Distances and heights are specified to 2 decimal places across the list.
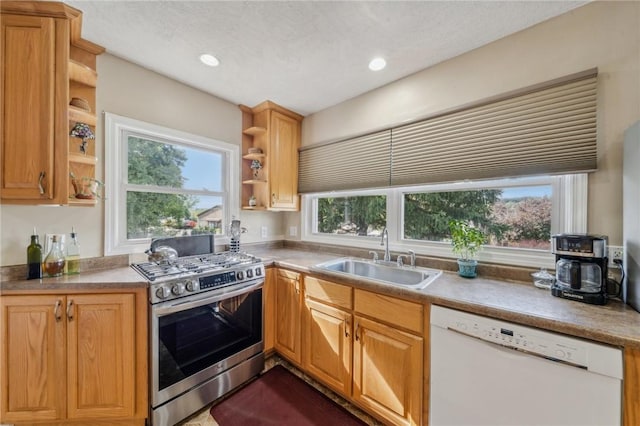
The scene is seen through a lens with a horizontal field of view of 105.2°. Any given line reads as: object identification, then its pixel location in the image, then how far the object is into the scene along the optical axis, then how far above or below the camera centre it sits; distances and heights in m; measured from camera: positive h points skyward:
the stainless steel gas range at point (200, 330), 1.47 -0.81
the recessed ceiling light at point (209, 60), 1.81 +1.16
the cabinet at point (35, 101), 1.34 +0.61
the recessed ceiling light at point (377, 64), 1.84 +1.15
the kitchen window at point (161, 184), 1.85 +0.25
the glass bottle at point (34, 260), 1.47 -0.30
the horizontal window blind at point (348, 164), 2.19 +0.49
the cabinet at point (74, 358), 1.35 -0.83
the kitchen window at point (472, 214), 1.51 -0.01
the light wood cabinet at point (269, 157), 2.58 +0.60
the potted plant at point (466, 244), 1.64 -0.21
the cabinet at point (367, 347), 1.39 -0.87
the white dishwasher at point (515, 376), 0.92 -0.70
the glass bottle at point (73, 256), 1.59 -0.29
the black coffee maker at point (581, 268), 1.16 -0.27
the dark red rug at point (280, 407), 1.59 -1.35
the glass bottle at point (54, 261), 1.52 -0.31
